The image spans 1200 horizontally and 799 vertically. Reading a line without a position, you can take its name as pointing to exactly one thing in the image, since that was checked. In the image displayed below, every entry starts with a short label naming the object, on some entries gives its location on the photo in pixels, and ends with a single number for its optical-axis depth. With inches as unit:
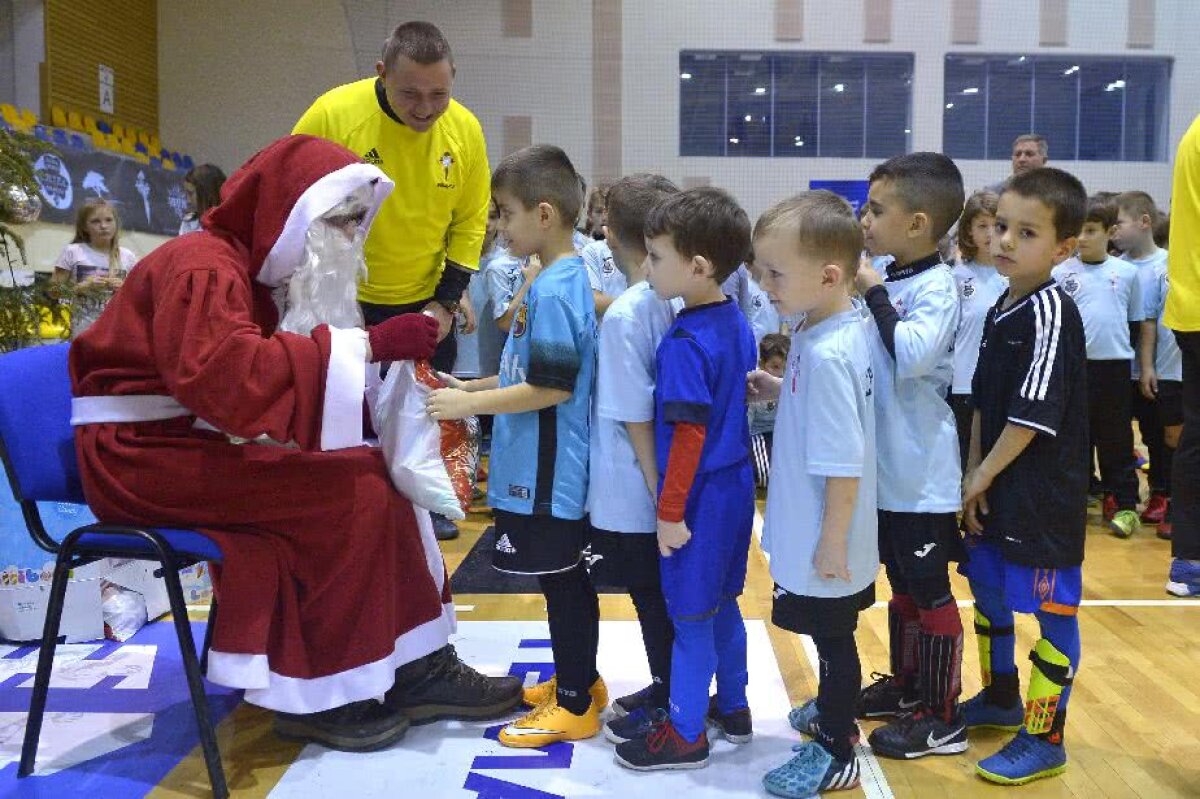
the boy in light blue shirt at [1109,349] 190.5
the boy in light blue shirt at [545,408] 91.3
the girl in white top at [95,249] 226.8
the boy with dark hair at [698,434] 85.9
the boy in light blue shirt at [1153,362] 195.3
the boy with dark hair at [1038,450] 86.8
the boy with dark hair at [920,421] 89.2
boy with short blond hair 81.2
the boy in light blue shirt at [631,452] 89.5
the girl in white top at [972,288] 161.2
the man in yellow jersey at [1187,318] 116.3
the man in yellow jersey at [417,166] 125.6
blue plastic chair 85.1
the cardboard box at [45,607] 123.5
